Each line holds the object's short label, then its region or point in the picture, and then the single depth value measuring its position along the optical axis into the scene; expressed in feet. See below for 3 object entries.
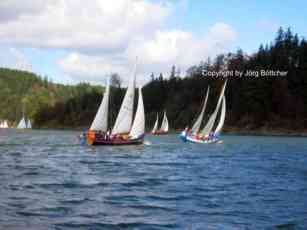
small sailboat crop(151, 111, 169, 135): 533.55
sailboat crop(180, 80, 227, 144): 310.24
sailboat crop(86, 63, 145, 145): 236.02
